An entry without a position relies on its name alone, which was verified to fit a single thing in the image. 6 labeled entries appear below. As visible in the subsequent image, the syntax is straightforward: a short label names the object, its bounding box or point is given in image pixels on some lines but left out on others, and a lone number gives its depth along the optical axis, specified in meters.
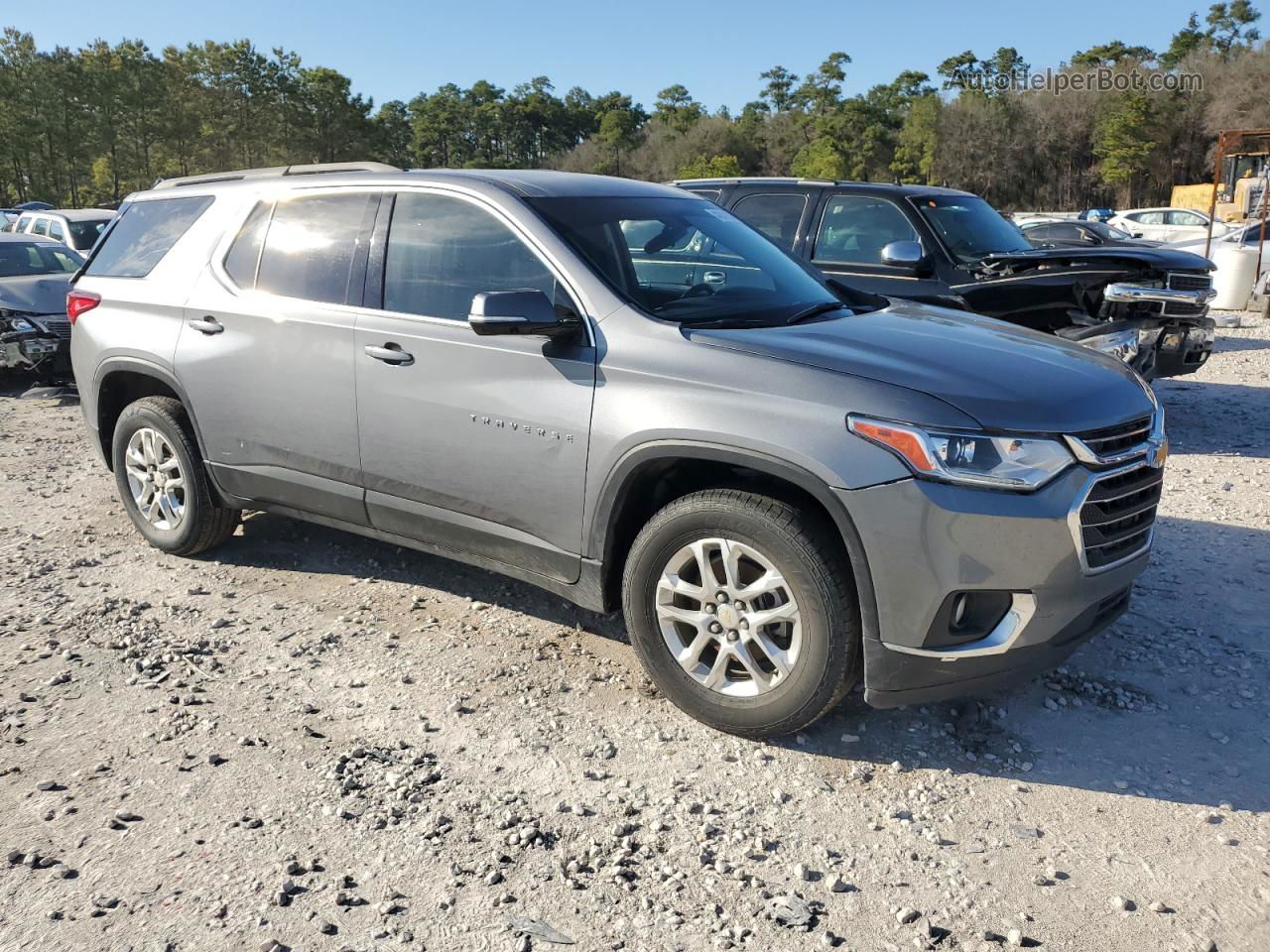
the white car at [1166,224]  26.38
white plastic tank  15.03
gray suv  3.00
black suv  7.57
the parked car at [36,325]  9.93
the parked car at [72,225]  14.83
